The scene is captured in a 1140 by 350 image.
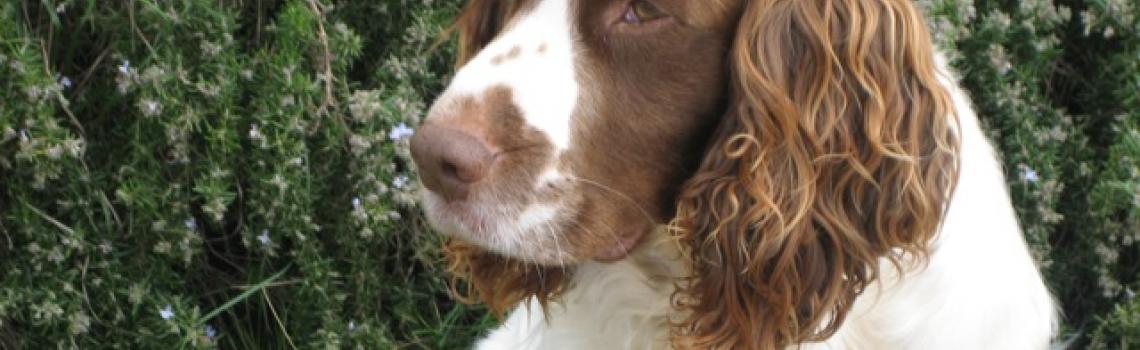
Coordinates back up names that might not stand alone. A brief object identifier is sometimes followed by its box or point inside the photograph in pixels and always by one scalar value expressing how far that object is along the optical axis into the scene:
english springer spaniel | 2.65
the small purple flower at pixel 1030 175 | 4.39
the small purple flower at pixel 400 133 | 3.96
